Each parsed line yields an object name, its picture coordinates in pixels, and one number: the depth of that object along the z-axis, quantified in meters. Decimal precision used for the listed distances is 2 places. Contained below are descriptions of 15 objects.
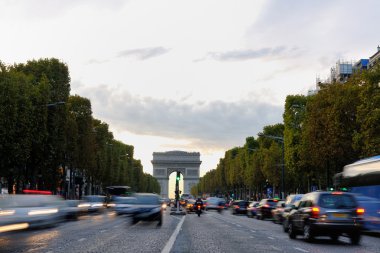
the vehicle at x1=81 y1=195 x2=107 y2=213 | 61.74
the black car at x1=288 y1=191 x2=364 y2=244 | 21.09
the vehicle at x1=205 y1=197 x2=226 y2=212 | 77.00
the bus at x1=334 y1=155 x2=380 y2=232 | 28.91
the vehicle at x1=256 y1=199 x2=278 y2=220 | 49.66
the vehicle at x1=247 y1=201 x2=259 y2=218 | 55.75
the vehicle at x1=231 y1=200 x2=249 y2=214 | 67.19
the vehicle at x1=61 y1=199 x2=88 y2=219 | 45.25
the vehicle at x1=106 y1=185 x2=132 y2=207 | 85.99
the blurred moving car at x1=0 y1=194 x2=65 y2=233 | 16.81
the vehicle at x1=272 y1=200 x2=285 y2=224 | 39.97
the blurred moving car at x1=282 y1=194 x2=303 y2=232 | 27.52
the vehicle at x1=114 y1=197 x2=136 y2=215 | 33.69
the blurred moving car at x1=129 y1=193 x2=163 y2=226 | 33.69
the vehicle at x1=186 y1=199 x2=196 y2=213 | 68.01
